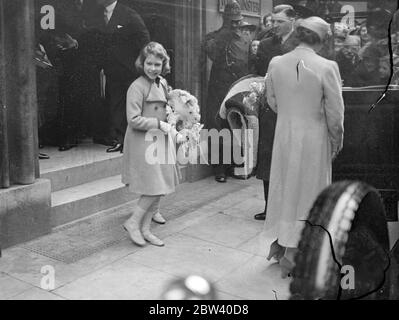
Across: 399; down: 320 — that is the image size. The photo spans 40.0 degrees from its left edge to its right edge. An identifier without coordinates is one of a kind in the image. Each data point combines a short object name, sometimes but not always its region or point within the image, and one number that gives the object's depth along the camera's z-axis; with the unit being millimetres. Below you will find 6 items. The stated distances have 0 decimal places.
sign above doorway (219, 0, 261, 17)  4812
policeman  5266
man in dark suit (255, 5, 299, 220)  4184
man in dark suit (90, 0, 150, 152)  5363
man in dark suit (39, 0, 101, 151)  5285
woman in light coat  3445
